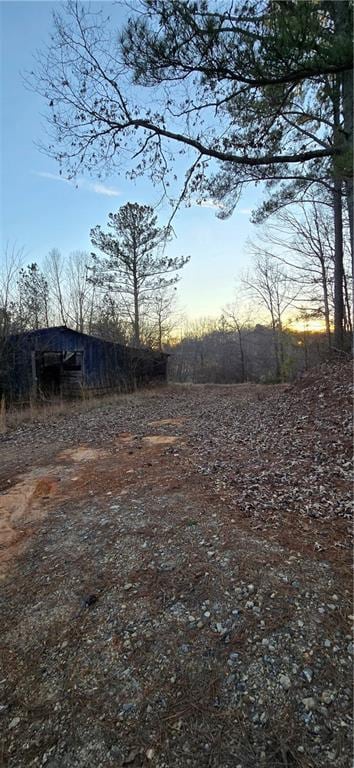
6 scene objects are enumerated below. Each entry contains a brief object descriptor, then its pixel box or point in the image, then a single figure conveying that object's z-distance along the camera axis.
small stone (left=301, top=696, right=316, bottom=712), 1.28
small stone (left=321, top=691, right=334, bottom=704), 1.30
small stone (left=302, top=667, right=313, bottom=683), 1.38
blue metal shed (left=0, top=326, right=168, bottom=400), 10.96
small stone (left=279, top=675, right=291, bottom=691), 1.36
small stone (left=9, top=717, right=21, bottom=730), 1.35
